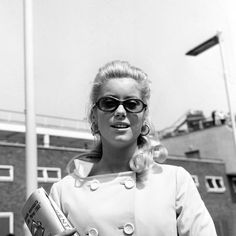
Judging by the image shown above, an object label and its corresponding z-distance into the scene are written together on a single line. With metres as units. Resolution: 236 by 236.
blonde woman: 1.90
